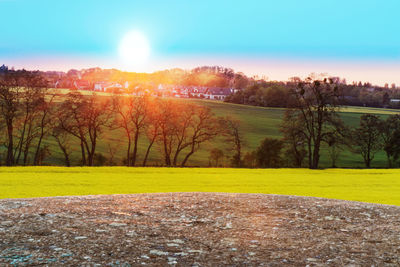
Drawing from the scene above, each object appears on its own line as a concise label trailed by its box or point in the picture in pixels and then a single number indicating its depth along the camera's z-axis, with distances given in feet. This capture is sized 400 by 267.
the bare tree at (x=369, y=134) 184.34
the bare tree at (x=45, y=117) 153.28
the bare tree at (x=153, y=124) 162.50
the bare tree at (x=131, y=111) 160.56
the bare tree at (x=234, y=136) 169.88
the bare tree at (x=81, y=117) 151.02
